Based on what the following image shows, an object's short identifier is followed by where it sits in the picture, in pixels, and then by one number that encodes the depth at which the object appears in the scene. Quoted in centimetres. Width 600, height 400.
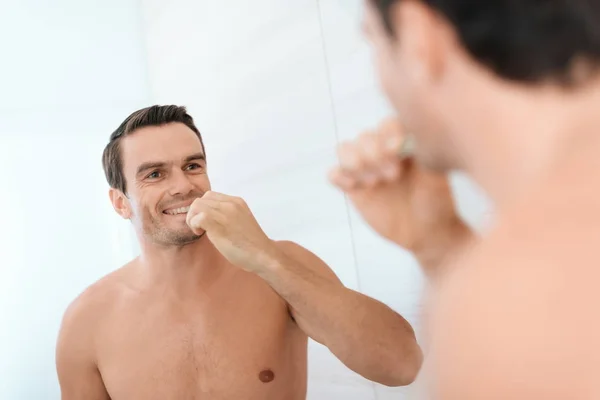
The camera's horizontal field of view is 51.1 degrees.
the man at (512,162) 32
